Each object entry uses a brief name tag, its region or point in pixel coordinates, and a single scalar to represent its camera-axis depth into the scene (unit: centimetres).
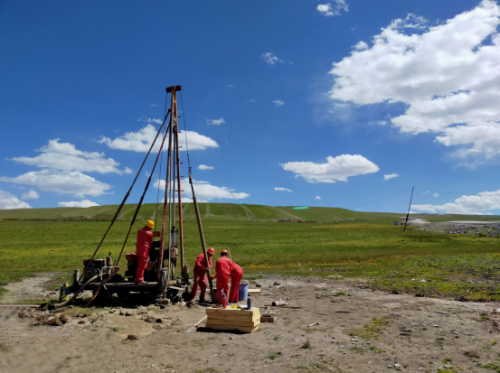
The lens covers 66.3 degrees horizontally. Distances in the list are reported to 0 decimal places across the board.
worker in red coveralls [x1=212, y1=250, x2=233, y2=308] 1285
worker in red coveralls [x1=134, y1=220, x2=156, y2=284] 1370
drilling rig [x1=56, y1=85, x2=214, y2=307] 1407
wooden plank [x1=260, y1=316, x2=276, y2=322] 1227
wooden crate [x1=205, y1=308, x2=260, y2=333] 1098
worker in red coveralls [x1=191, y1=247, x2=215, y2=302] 1471
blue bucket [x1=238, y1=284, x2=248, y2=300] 1506
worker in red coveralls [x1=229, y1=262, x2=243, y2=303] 1333
